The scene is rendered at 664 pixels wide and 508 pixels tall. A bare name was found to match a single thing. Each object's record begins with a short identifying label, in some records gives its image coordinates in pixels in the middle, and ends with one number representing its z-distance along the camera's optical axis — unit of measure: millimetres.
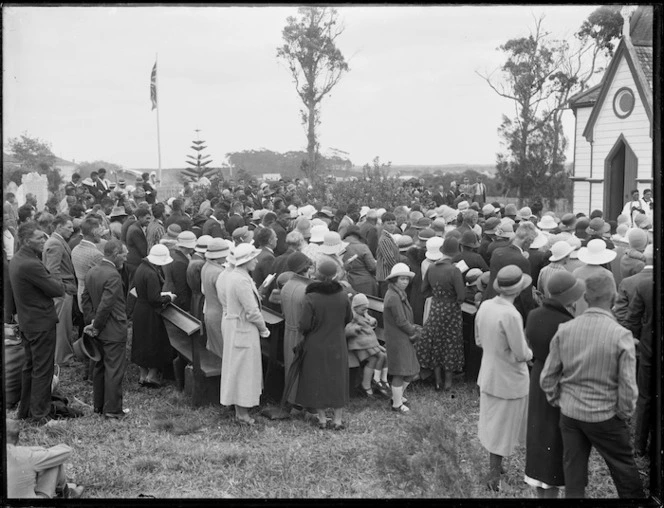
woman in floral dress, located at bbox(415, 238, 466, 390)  9266
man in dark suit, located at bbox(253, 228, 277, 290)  10016
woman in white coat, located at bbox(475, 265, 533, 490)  6434
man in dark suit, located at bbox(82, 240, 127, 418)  8586
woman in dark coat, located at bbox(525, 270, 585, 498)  5957
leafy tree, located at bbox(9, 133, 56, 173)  15560
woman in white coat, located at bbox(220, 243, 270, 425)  8281
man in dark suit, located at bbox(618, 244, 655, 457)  6992
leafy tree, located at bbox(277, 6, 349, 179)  19344
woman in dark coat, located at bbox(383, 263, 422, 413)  8773
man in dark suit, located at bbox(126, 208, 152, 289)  11547
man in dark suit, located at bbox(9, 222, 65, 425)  8125
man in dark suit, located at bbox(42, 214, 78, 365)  10336
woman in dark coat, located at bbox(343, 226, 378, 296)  10719
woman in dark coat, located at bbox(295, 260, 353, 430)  8070
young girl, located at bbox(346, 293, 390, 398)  9047
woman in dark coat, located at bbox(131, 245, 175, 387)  9531
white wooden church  18547
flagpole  25477
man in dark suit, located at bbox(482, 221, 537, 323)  8703
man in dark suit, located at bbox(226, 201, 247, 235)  13062
